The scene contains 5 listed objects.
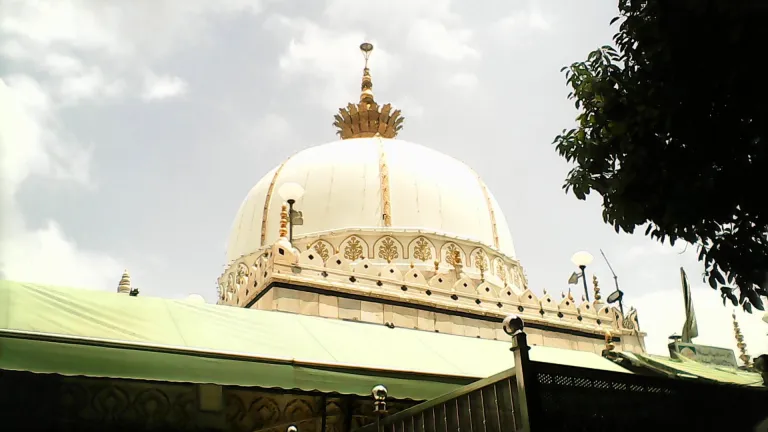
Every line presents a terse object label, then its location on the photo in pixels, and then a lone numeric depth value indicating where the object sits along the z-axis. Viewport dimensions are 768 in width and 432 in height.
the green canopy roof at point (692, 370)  9.15
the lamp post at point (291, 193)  11.93
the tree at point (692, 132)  5.07
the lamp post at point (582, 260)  14.10
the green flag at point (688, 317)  13.32
